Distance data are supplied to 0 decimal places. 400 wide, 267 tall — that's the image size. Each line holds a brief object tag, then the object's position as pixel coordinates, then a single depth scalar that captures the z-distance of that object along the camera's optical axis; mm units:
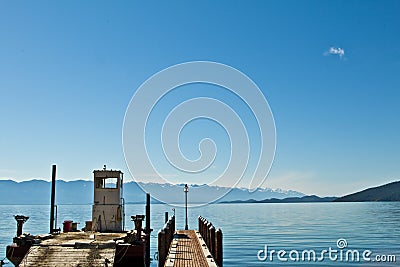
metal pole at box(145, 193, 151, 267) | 24294
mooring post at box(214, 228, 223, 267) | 17105
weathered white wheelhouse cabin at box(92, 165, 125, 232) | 29109
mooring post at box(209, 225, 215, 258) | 19203
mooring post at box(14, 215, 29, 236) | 22353
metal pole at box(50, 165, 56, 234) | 28511
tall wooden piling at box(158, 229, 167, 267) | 16453
